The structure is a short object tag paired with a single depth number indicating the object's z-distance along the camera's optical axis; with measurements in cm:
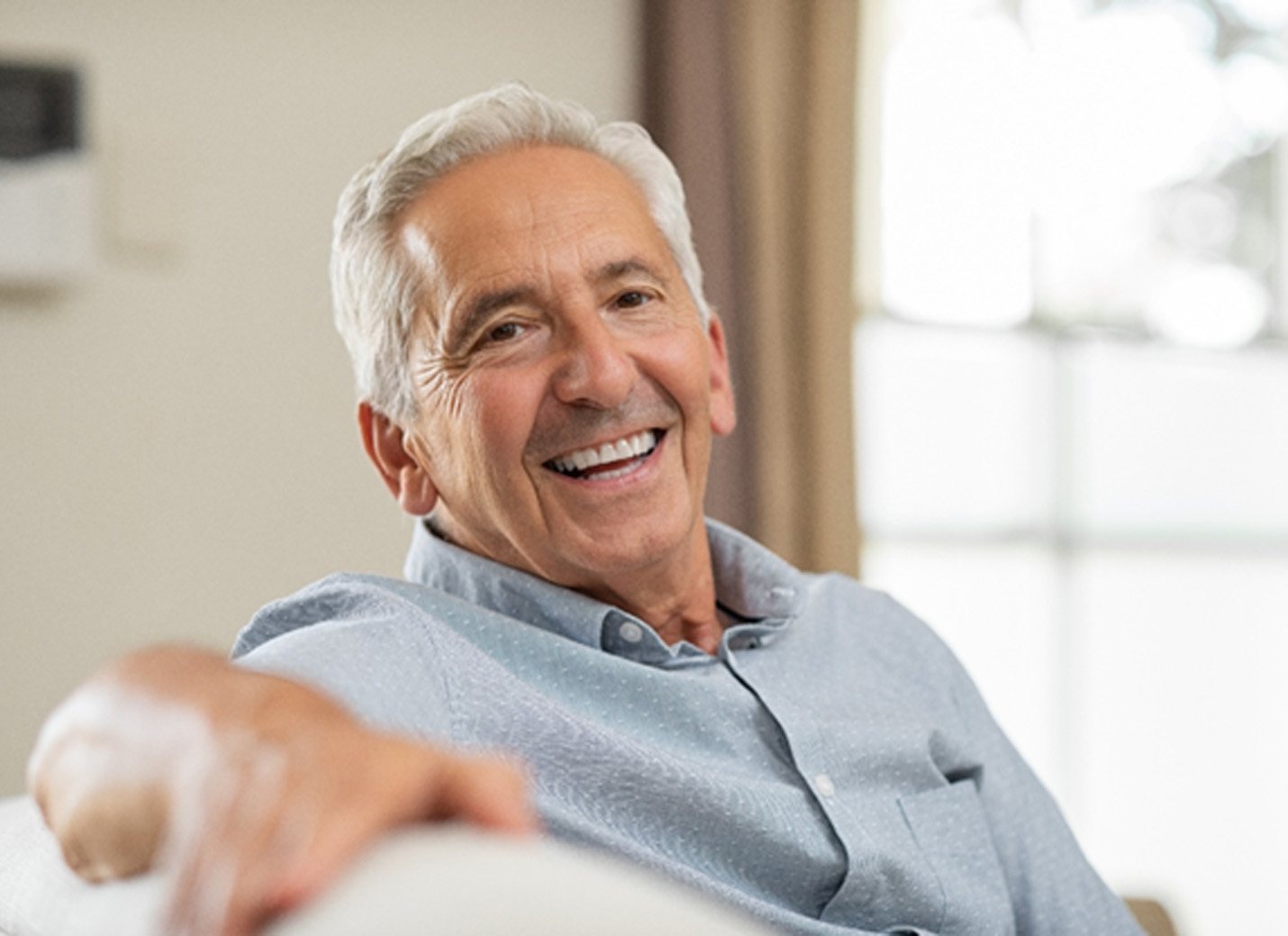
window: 384
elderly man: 136
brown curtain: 337
